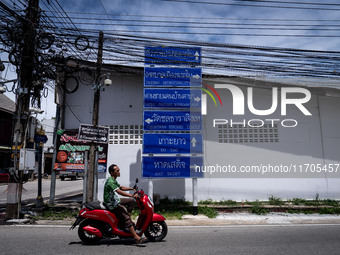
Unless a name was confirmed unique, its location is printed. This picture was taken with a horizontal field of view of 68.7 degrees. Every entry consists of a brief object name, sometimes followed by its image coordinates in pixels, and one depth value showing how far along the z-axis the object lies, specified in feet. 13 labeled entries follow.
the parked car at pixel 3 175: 70.38
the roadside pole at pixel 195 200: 27.89
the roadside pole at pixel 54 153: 34.86
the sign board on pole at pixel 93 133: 27.71
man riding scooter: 16.19
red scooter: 16.36
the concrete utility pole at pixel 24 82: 25.29
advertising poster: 35.96
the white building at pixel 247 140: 33.96
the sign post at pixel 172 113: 29.30
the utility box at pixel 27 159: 25.17
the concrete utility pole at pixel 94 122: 28.35
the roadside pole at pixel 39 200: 32.89
